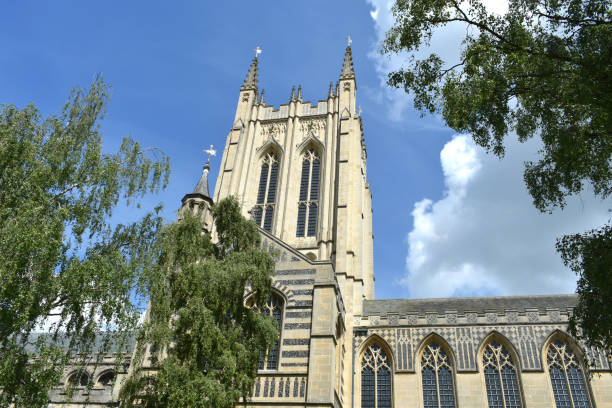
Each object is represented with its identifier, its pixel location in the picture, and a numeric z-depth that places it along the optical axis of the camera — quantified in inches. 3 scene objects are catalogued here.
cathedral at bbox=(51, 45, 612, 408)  723.1
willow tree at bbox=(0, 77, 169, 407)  466.0
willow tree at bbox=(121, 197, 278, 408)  477.7
